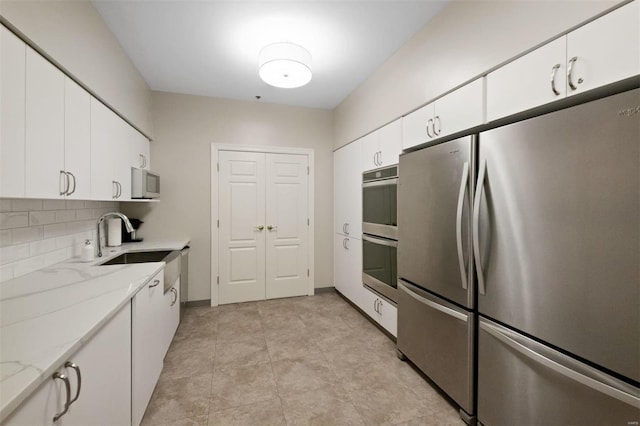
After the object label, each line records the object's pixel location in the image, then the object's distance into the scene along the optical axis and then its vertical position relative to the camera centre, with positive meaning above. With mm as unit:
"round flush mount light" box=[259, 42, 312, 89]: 2203 +1209
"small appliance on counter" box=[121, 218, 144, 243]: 3141 -277
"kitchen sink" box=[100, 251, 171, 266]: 2593 -438
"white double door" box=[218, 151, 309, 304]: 3701 -190
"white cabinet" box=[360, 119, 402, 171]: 2525 +664
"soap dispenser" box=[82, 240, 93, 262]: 2049 -304
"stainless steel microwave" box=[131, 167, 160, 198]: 2693 +283
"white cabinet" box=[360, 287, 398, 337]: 2590 -1002
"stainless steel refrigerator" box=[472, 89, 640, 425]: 998 -226
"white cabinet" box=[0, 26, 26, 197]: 1173 +430
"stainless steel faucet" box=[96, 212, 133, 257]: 2094 -125
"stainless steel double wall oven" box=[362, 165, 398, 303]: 2537 -178
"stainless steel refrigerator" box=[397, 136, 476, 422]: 1621 -365
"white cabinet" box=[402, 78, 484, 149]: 1689 +682
